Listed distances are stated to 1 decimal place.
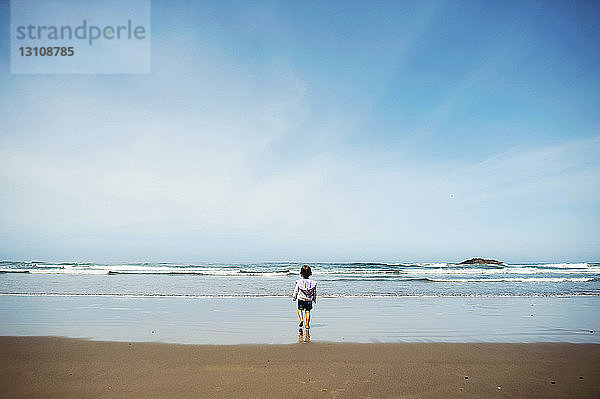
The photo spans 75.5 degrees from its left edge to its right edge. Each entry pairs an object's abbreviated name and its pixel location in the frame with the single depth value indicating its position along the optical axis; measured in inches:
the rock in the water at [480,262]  2465.3
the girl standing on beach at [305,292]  371.2
